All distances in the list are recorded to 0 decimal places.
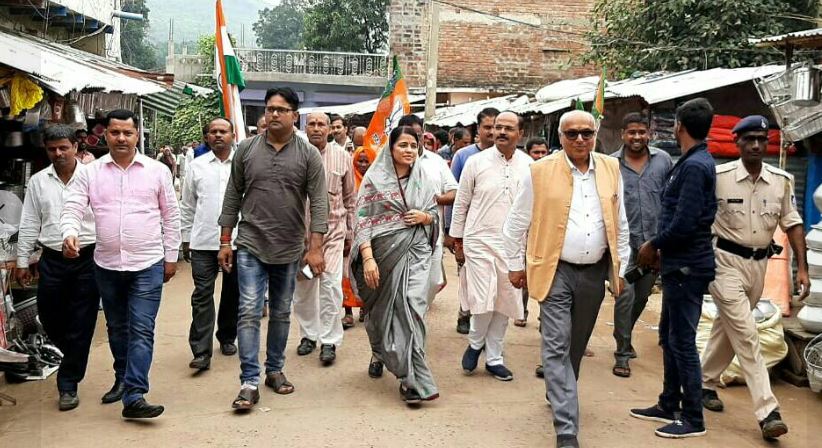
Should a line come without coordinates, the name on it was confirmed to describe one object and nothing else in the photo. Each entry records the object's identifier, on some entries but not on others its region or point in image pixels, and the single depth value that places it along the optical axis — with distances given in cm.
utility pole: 1836
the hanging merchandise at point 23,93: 721
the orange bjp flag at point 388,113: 788
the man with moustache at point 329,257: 660
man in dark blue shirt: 466
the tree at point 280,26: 6645
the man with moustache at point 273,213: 531
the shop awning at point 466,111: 1704
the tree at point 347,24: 3164
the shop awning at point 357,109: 2067
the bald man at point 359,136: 1027
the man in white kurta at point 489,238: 613
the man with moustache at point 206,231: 625
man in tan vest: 473
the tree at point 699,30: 1475
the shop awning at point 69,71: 714
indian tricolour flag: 727
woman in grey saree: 541
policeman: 500
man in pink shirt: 498
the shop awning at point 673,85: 1009
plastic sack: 606
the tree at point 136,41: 4734
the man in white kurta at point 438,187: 594
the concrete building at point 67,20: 1152
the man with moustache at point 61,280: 539
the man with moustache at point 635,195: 633
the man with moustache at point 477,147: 745
